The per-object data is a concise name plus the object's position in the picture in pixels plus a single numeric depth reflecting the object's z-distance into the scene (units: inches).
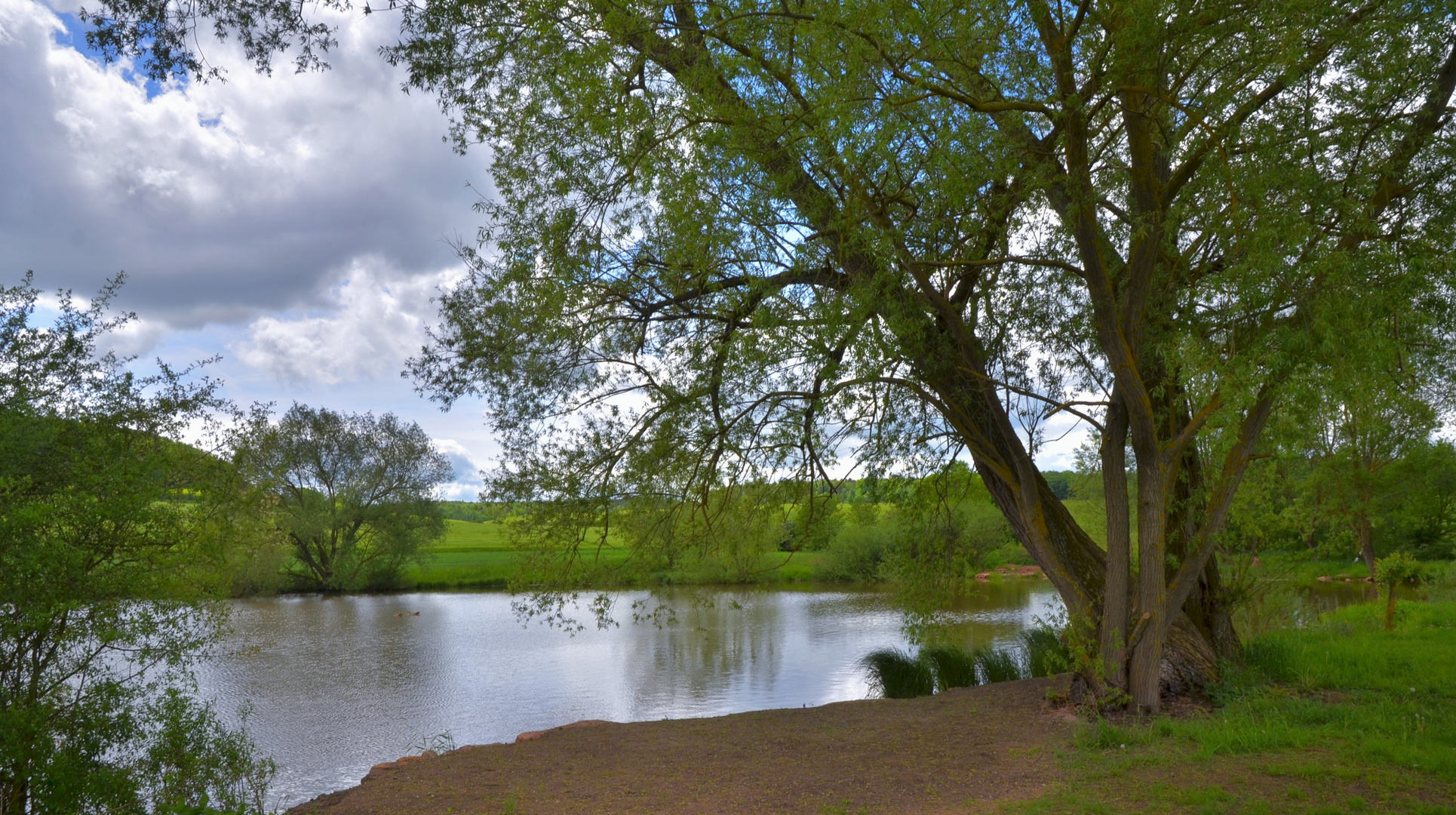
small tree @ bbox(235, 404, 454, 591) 1272.1
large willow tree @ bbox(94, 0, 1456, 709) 234.4
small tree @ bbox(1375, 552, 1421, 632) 474.0
